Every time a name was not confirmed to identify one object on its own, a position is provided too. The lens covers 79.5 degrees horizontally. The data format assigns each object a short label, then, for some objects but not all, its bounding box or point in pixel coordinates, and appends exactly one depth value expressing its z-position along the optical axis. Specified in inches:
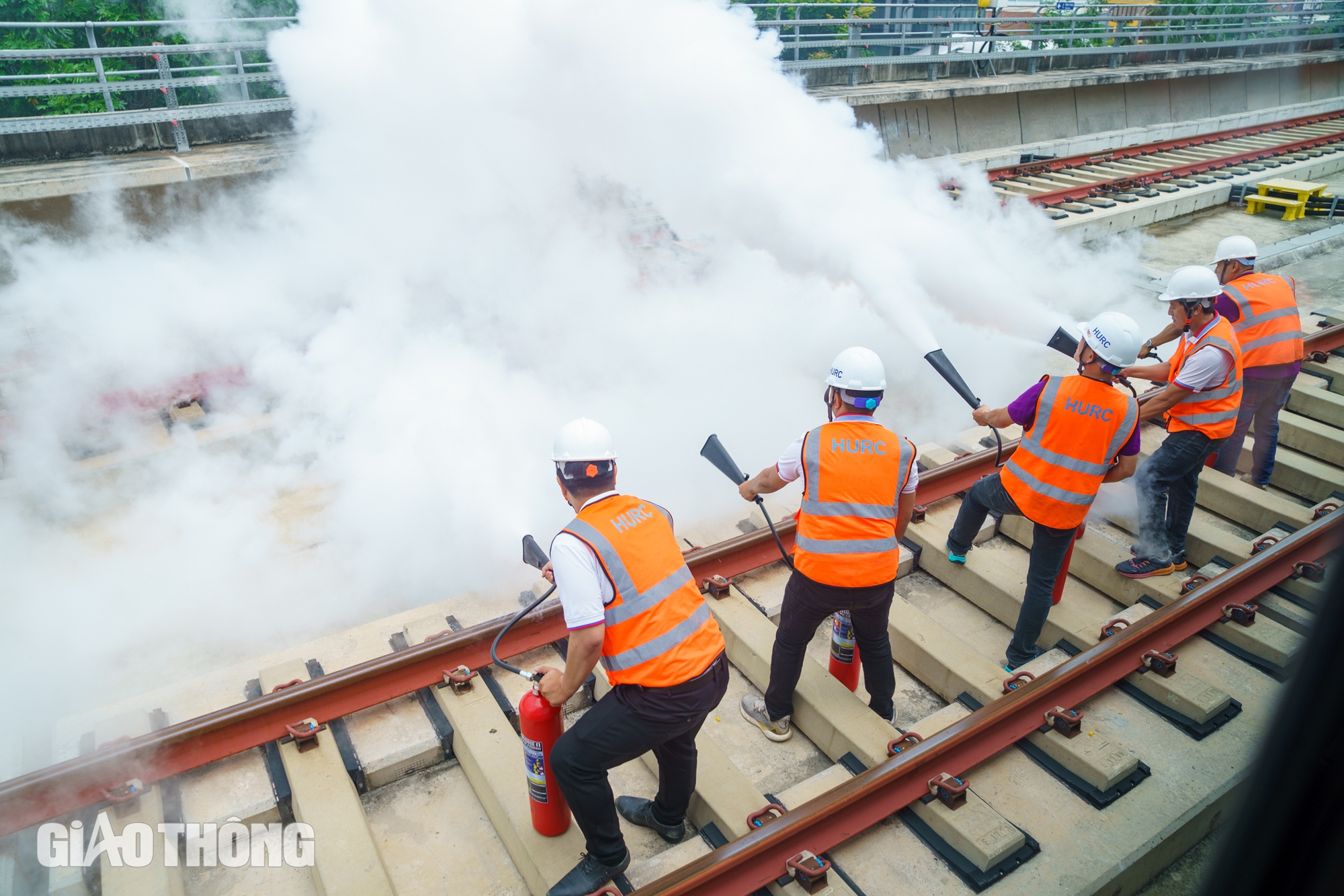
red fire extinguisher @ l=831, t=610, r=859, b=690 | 154.6
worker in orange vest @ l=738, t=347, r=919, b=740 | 131.2
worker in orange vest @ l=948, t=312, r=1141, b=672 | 150.7
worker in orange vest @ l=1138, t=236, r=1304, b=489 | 214.8
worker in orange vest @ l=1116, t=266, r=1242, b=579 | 183.9
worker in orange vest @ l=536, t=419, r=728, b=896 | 103.5
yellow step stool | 492.2
